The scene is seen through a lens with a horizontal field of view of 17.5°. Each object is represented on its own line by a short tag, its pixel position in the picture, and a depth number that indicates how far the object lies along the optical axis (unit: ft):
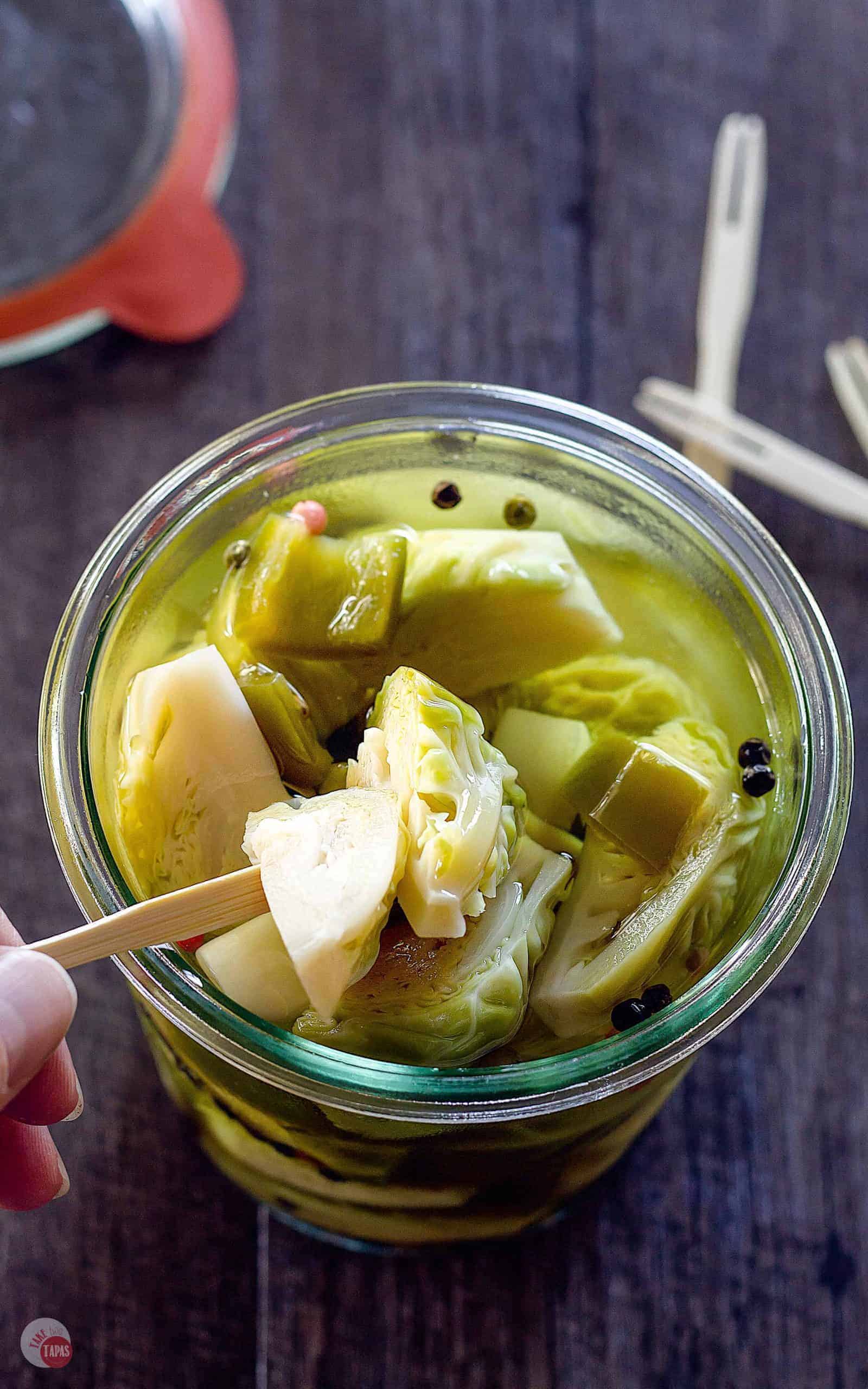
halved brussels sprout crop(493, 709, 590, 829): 1.29
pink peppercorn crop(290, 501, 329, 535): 1.32
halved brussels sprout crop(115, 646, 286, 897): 1.26
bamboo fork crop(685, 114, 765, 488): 1.60
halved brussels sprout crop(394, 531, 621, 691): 1.29
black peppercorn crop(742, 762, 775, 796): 1.30
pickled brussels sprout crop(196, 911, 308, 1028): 1.24
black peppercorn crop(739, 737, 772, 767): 1.31
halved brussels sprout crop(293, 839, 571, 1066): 1.23
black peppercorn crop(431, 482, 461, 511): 1.37
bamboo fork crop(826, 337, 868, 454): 1.60
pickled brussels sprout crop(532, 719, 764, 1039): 1.26
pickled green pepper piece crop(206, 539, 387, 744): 1.28
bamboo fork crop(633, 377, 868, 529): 1.56
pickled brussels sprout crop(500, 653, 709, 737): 1.32
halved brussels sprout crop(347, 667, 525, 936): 1.20
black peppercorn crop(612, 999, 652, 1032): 1.26
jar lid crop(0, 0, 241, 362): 1.57
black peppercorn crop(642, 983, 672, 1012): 1.27
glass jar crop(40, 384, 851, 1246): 1.24
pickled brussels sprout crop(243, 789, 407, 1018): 1.19
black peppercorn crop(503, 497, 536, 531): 1.37
